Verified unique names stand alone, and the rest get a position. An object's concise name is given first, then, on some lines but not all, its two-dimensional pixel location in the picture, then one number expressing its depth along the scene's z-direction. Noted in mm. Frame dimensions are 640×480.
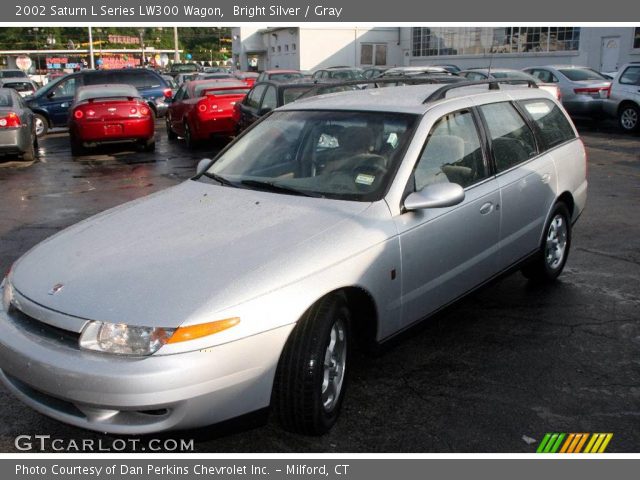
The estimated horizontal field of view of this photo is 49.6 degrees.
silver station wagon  2875
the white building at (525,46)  32656
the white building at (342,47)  50938
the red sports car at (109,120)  13992
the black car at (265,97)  11711
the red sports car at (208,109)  14891
